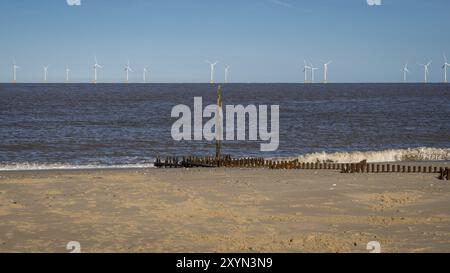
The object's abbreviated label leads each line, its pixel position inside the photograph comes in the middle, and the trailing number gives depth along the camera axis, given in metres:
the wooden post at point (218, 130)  31.81
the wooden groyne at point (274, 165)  28.16
